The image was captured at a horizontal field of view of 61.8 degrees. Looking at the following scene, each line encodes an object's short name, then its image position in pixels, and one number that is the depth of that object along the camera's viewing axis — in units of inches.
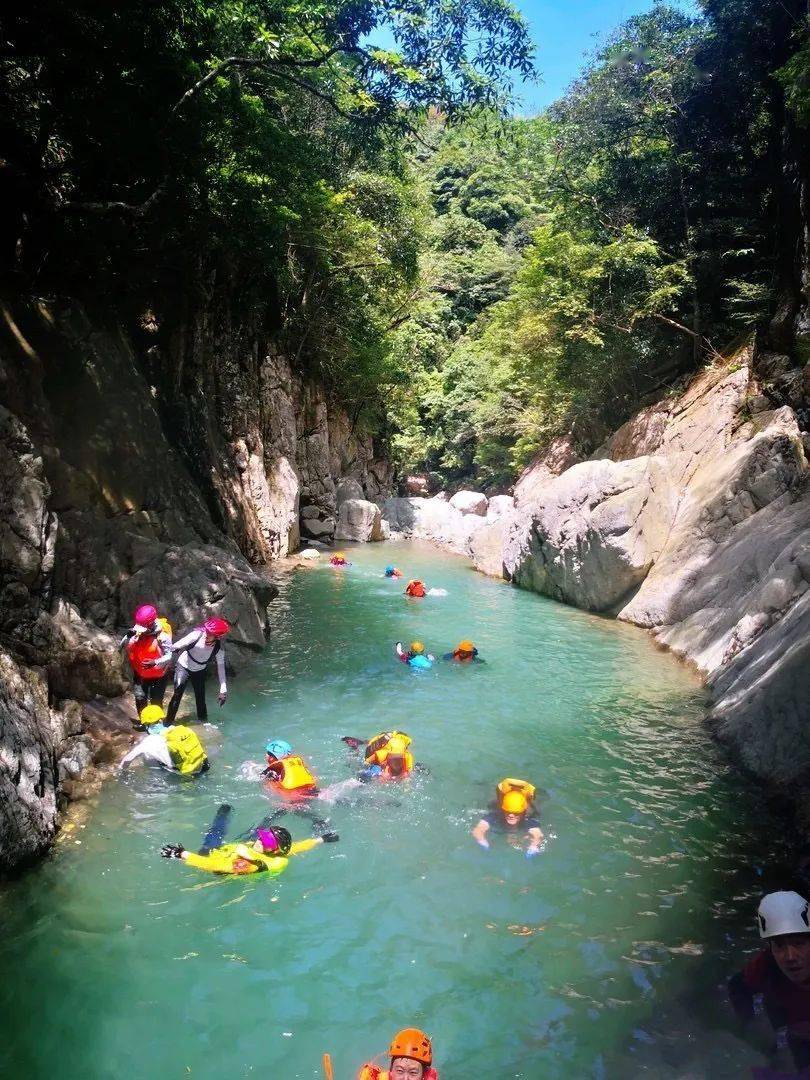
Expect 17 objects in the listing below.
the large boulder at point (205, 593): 381.1
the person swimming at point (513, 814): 256.8
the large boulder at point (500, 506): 1181.7
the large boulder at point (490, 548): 884.0
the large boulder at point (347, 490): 1233.9
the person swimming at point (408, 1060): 132.0
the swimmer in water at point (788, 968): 143.0
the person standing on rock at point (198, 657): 325.4
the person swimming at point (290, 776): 273.3
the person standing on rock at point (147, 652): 315.0
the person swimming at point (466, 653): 478.0
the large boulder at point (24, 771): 206.2
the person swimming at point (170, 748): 275.7
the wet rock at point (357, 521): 1185.0
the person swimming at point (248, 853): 221.8
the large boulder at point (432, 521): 1195.3
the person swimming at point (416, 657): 463.5
